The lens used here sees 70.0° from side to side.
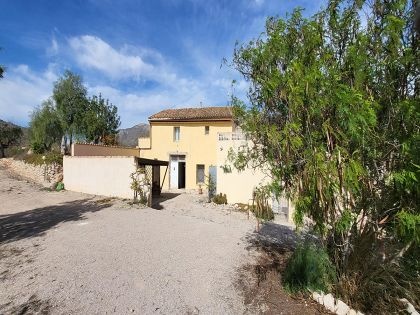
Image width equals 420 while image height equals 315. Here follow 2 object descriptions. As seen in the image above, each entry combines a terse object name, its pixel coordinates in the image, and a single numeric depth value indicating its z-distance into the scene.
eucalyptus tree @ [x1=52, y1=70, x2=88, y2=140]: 29.66
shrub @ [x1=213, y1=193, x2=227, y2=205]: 17.12
